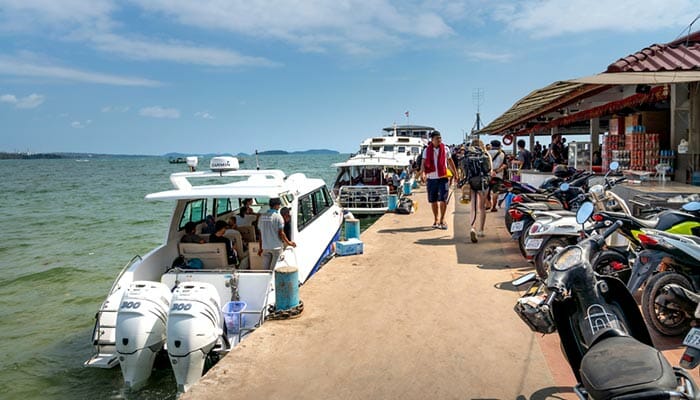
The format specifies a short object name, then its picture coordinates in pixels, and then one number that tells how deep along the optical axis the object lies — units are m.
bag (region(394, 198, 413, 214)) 14.41
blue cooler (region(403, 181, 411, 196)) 19.33
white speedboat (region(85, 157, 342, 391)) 4.64
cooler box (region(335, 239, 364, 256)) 8.79
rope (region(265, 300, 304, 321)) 5.56
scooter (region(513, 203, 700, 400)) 2.51
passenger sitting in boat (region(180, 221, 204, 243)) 7.02
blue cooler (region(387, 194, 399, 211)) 15.12
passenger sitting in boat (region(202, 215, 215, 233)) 7.74
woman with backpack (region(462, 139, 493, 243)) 9.11
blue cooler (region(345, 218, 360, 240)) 9.20
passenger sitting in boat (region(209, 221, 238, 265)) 7.13
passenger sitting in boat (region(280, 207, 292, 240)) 6.91
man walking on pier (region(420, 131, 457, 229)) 10.18
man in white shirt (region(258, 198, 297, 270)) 6.61
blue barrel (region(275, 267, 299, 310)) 5.60
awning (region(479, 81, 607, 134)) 8.16
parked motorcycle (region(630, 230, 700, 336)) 4.27
